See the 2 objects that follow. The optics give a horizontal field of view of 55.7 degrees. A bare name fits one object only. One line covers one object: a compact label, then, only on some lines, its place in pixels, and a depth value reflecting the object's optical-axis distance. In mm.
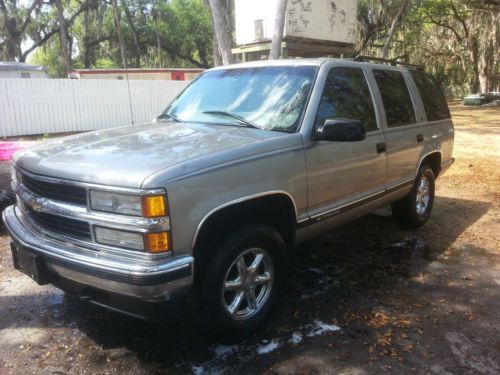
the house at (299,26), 14602
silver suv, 2670
